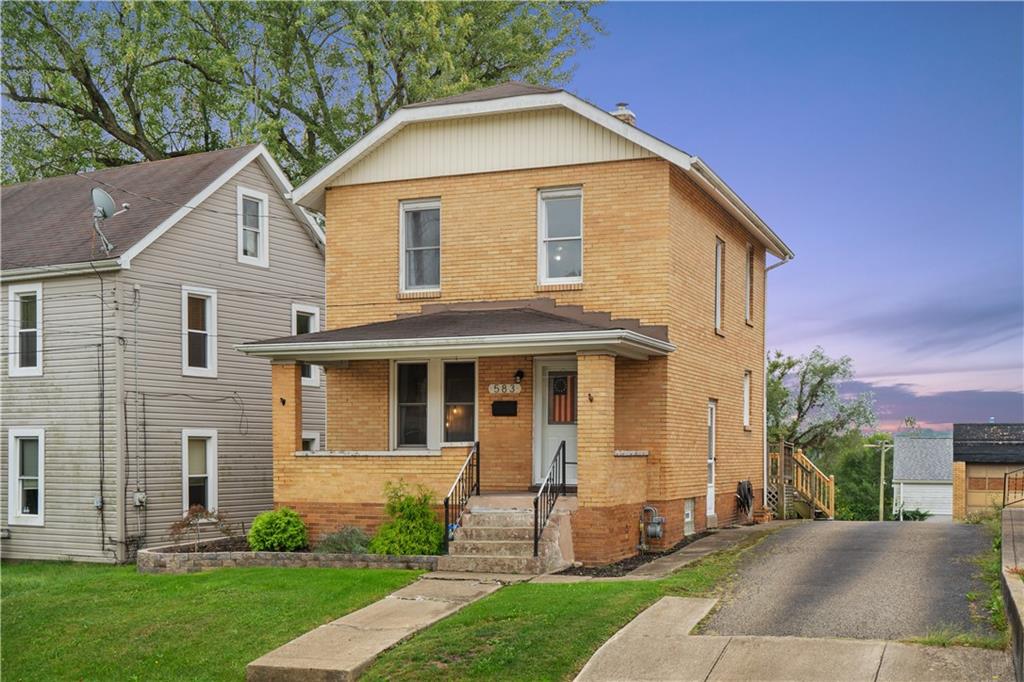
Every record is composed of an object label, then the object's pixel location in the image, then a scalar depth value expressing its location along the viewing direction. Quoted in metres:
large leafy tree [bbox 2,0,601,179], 32.56
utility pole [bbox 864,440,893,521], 46.44
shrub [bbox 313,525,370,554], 17.22
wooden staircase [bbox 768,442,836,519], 27.12
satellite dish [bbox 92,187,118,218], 22.66
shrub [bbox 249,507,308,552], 17.89
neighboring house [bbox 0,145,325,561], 22.25
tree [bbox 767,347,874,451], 46.56
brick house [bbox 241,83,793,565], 17.59
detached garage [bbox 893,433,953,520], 47.69
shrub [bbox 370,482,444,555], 16.84
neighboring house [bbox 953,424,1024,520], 41.97
